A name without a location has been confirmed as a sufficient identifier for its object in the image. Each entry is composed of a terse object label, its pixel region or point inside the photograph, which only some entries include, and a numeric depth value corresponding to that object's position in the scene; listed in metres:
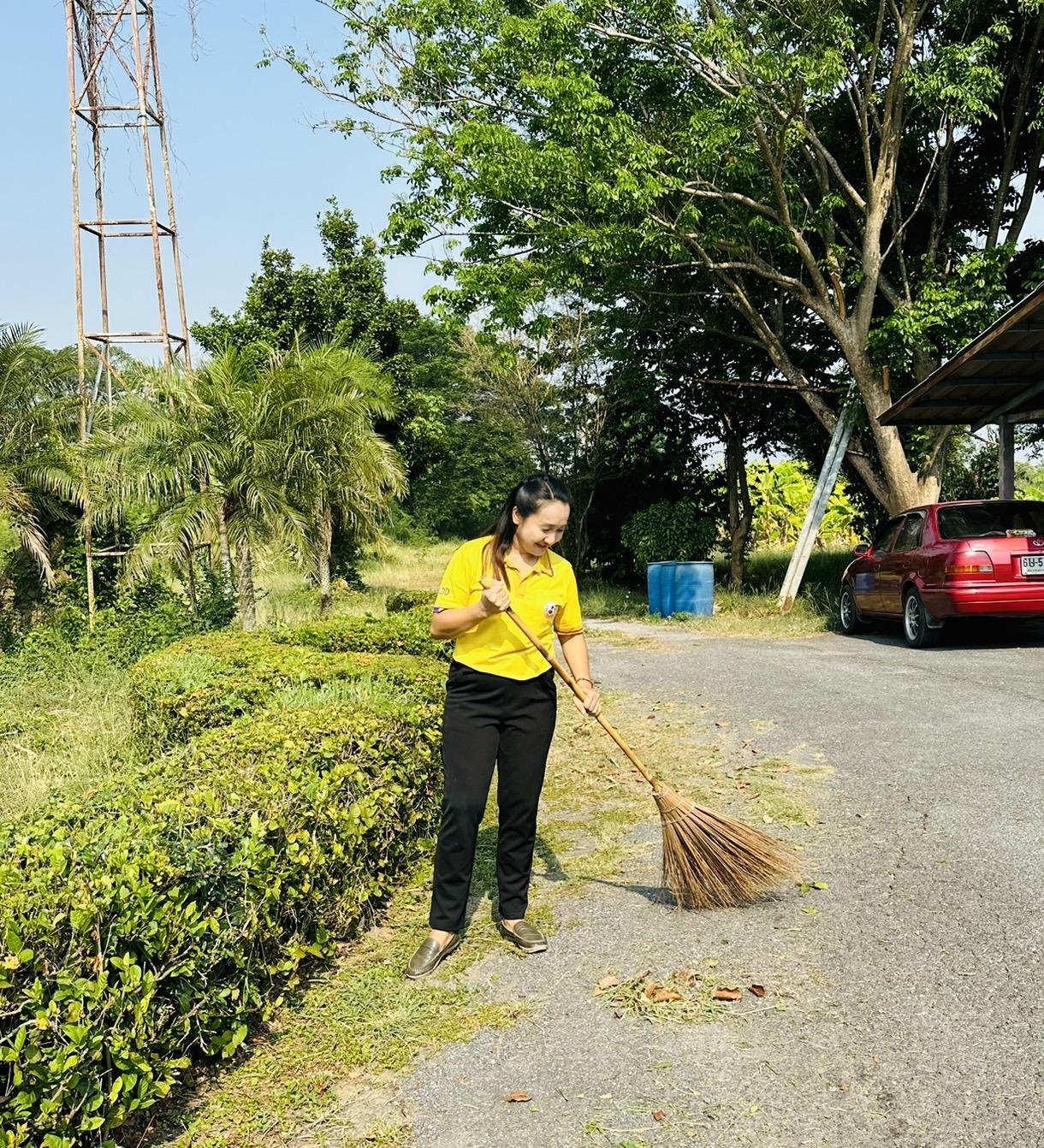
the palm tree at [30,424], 12.00
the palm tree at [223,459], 11.38
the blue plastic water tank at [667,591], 17.16
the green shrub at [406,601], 12.25
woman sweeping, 3.91
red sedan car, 10.62
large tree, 14.43
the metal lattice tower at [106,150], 12.23
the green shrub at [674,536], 20.61
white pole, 16.64
